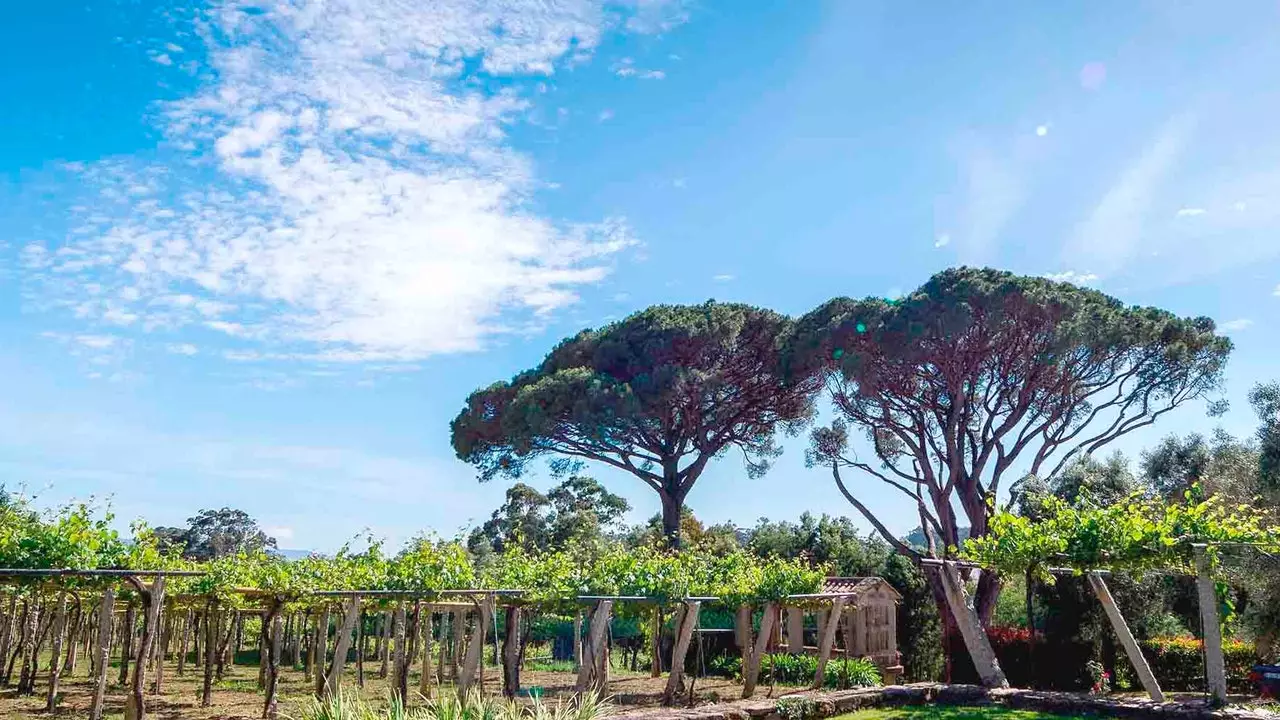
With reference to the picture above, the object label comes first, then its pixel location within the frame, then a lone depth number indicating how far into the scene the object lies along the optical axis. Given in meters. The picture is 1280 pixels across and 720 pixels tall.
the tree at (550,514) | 44.06
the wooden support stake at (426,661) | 19.92
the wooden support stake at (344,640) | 12.92
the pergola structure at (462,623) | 12.62
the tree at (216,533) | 76.00
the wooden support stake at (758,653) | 17.86
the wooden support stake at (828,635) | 17.77
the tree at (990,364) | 22.48
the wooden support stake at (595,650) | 14.34
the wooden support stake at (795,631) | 26.69
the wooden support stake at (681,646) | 16.61
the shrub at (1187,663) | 20.67
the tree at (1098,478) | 25.10
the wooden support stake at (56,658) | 15.48
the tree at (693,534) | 39.11
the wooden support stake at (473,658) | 13.43
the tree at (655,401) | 27.23
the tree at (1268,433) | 18.84
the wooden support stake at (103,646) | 12.12
